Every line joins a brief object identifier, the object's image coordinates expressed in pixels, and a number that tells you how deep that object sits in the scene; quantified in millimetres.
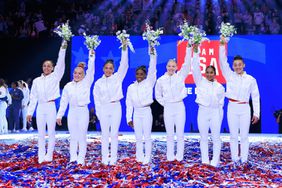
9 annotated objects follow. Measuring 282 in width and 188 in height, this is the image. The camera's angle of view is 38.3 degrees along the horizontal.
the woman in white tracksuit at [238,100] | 6094
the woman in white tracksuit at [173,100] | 6133
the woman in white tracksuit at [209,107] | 5980
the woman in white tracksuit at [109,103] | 6078
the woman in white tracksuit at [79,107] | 6027
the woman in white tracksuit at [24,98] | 13172
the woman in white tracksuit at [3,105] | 12273
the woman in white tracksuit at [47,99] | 6184
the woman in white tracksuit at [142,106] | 6125
